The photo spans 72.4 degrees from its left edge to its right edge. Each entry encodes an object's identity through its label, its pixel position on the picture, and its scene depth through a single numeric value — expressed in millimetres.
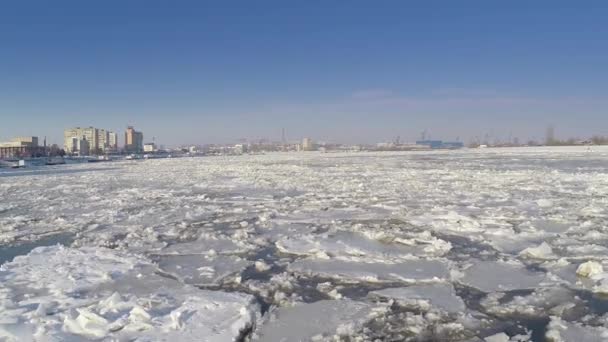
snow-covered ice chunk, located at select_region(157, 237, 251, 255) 5633
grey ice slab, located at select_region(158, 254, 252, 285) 4491
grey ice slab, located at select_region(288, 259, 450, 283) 4358
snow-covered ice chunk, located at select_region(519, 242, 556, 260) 5000
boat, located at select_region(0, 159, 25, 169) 44731
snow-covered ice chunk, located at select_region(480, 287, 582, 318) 3424
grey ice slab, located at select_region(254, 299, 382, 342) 3068
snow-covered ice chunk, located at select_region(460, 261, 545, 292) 4047
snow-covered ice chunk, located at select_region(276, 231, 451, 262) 5191
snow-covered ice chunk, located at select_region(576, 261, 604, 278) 4195
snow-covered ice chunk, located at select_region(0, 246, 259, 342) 3121
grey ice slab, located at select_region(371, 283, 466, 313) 3562
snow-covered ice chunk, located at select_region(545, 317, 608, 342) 2924
